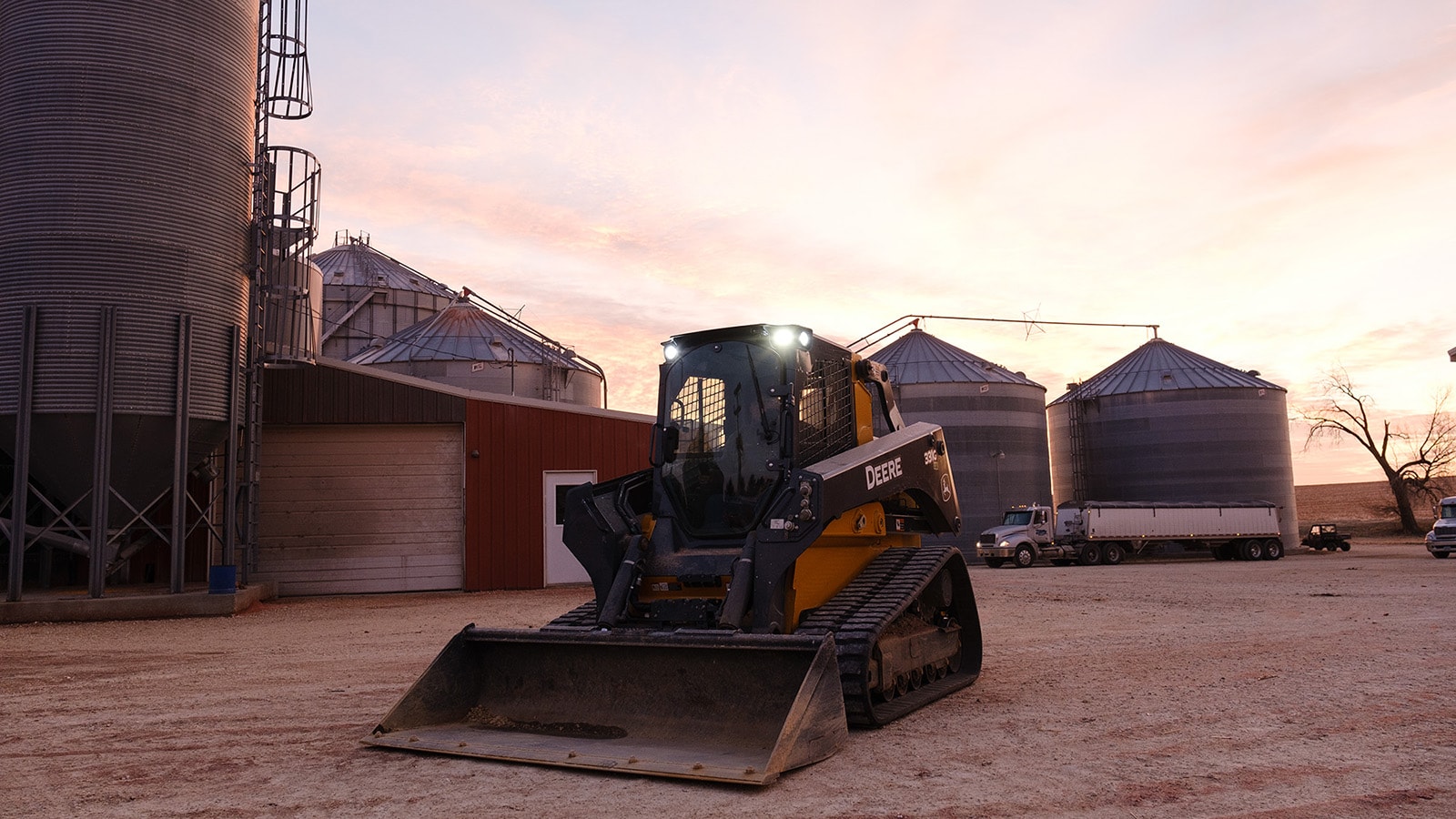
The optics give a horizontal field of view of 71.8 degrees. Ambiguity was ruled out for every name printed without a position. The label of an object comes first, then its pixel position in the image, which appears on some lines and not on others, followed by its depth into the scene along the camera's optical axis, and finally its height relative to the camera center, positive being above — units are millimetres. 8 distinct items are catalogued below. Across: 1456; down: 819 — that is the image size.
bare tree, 53406 +2041
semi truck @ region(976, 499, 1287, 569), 35594 -640
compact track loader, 6609 -630
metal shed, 21797 +1026
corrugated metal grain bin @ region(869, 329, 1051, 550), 39000 +3541
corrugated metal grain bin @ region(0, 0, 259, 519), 16672 +5001
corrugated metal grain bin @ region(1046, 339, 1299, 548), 41938 +3200
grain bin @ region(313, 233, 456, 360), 36625 +8812
